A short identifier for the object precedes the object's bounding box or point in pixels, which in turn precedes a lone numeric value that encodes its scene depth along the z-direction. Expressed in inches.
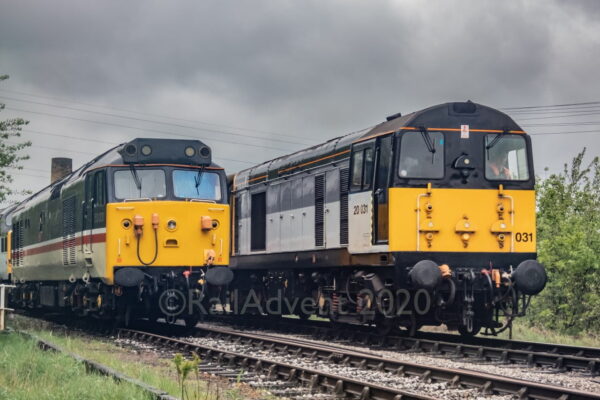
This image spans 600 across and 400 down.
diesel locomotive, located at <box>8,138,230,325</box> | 703.1
